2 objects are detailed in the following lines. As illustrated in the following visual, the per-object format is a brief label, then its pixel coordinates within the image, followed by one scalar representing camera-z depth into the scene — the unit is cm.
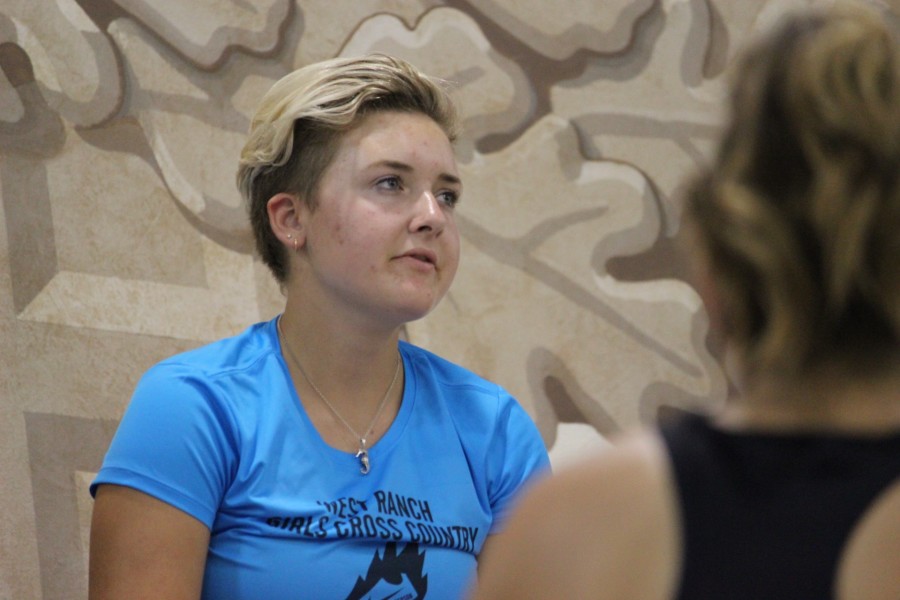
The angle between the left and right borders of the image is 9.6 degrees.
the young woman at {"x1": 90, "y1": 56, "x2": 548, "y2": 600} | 452
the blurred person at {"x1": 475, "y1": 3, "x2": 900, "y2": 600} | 363
